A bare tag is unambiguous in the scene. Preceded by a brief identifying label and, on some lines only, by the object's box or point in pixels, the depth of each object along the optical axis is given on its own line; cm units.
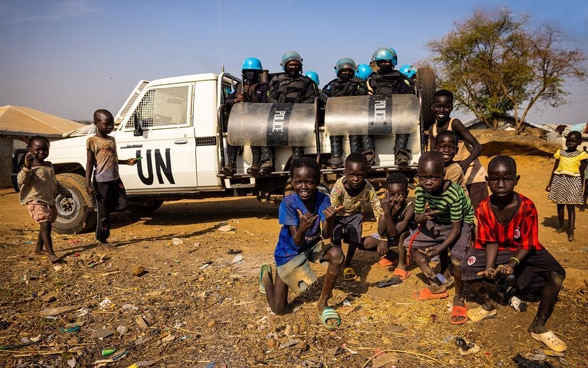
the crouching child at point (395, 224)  376
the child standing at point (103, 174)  516
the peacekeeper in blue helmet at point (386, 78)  605
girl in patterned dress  561
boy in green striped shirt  333
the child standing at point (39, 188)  473
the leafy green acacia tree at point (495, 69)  2120
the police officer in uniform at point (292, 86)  625
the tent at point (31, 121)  1745
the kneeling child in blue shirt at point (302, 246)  312
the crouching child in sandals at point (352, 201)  358
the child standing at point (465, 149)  425
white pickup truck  579
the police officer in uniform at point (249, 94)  609
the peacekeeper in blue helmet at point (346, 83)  624
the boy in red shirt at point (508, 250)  278
